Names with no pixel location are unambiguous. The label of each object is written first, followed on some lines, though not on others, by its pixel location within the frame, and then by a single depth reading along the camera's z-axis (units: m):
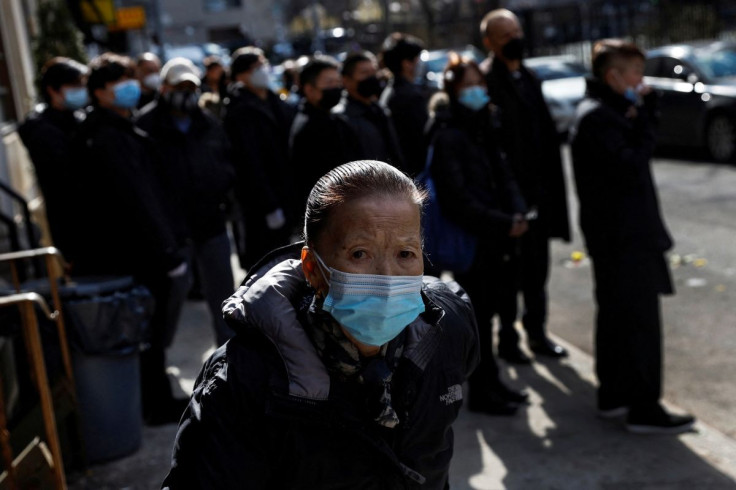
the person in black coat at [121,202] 5.23
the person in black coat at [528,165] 6.19
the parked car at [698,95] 14.12
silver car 18.20
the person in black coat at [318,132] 5.62
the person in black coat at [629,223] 4.89
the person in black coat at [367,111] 5.64
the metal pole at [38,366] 3.70
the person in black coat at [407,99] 6.88
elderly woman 1.98
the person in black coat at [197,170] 5.77
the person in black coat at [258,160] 6.38
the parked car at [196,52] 35.28
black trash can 4.71
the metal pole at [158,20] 23.73
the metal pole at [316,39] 44.93
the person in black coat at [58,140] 5.51
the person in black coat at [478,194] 5.24
